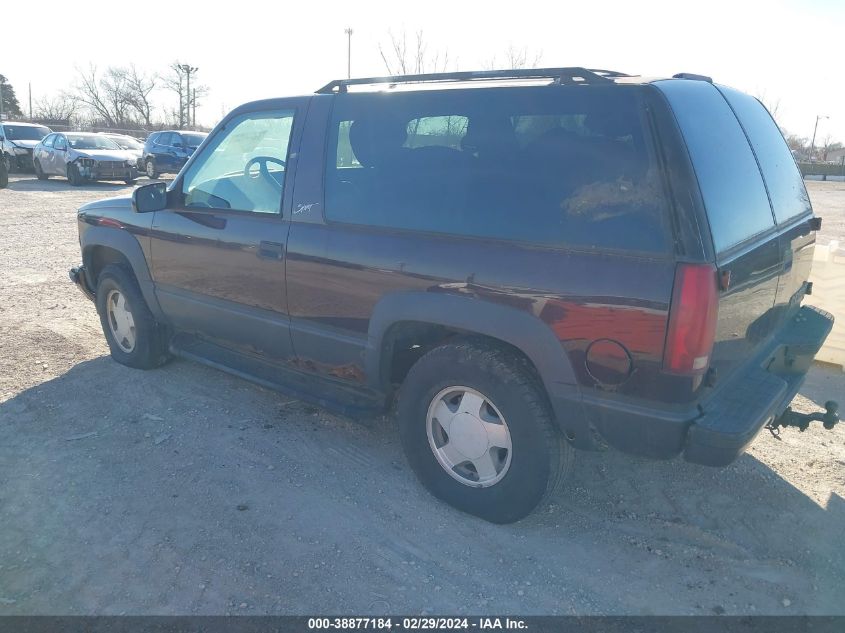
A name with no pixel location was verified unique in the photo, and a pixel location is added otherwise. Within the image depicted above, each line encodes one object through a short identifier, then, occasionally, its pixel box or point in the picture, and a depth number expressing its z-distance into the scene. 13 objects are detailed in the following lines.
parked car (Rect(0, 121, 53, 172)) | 22.62
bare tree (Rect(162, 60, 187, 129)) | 62.78
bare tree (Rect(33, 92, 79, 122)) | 63.78
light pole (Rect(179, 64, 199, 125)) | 62.41
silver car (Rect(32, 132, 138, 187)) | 19.77
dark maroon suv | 2.56
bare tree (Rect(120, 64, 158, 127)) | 62.88
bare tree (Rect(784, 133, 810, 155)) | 67.41
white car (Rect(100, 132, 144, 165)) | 21.92
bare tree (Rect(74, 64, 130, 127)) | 62.62
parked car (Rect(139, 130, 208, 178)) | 21.98
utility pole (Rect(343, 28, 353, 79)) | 31.83
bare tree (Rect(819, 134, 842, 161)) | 79.81
